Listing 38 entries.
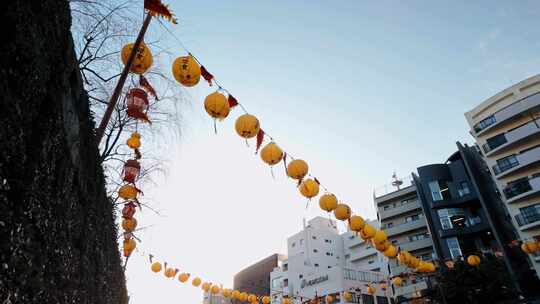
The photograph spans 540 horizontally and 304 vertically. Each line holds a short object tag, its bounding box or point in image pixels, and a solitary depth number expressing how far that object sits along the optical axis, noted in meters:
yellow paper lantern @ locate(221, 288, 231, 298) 18.53
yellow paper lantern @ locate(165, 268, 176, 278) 13.27
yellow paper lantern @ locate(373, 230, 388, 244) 9.04
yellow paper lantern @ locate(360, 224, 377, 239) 8.56
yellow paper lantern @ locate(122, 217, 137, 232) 7.97
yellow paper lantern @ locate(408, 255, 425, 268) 12.18
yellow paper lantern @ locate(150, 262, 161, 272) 12.15
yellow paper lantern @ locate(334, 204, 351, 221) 7.53
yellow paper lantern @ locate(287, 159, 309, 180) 6.23
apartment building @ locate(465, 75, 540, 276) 23.45
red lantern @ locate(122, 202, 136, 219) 7.80
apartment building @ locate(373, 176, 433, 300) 29.58
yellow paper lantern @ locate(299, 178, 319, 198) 6.65
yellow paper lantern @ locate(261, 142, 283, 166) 5.90
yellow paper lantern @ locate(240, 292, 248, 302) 18.54
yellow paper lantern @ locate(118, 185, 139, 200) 6.59
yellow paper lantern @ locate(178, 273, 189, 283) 14.26
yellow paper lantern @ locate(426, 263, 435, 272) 12.93
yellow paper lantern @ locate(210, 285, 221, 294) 16.75
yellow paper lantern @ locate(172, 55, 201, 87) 4.55
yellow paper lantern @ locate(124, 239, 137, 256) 8.62
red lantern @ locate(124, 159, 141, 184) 6.68
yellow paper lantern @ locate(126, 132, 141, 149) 6.42
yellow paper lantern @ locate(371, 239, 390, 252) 9.18
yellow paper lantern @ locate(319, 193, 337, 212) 7.14
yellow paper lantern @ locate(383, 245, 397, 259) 9.98
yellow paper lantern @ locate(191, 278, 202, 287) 15.12
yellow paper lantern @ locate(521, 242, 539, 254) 14.23
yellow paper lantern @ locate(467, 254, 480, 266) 15.05
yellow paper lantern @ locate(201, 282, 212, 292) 15.89
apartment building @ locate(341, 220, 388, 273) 39.05
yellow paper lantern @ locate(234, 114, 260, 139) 5.26
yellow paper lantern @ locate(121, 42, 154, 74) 4.41
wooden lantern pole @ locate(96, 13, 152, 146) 3.93
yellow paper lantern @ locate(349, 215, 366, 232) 8.01
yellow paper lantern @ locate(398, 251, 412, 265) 11.81
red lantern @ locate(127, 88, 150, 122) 4.96
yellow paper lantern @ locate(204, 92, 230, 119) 4.84
